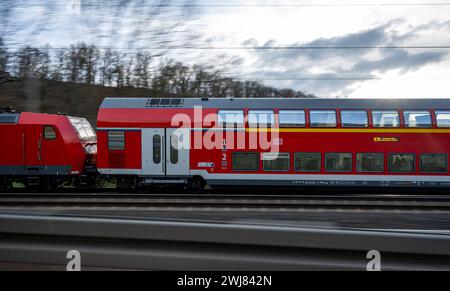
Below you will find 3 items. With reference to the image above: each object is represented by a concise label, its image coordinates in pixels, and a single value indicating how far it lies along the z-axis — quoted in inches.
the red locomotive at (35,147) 567.8
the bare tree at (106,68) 612.0
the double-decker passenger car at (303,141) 541.6
